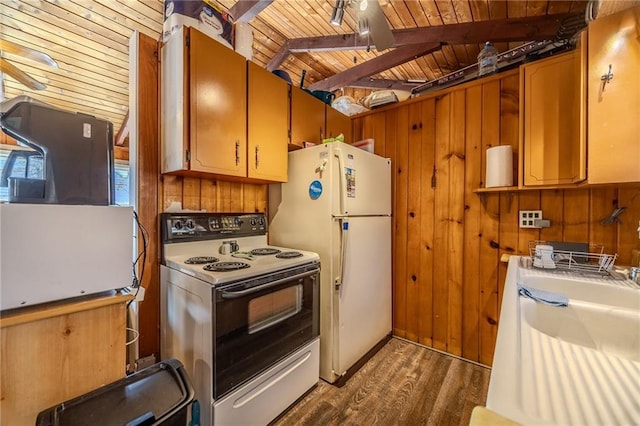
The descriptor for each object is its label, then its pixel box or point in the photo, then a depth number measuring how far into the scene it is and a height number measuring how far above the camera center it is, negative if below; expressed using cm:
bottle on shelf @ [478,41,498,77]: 200 +118
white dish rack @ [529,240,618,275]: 145 -29
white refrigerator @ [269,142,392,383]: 182 -17
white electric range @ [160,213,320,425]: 124 -58
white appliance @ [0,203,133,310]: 83 -15
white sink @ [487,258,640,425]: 49 -37
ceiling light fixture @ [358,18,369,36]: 156 +113
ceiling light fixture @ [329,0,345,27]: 145 +112
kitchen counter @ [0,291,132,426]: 85 -52
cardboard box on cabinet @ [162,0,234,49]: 150 +115
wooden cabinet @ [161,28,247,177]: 144 +61
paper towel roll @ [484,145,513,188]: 185 +33
